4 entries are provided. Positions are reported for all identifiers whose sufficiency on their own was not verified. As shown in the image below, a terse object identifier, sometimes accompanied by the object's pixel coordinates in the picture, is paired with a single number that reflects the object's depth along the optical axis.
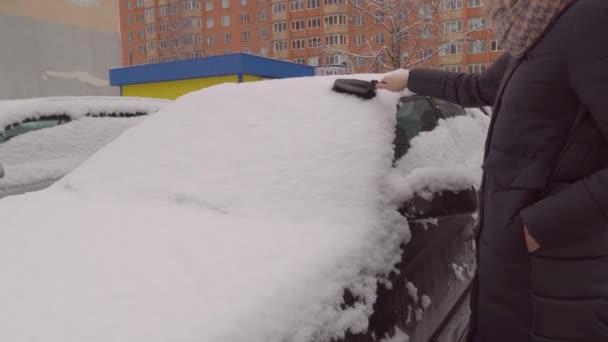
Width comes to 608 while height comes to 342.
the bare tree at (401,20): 12.66
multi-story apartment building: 35.34
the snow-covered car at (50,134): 3.48
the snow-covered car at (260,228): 1.19
